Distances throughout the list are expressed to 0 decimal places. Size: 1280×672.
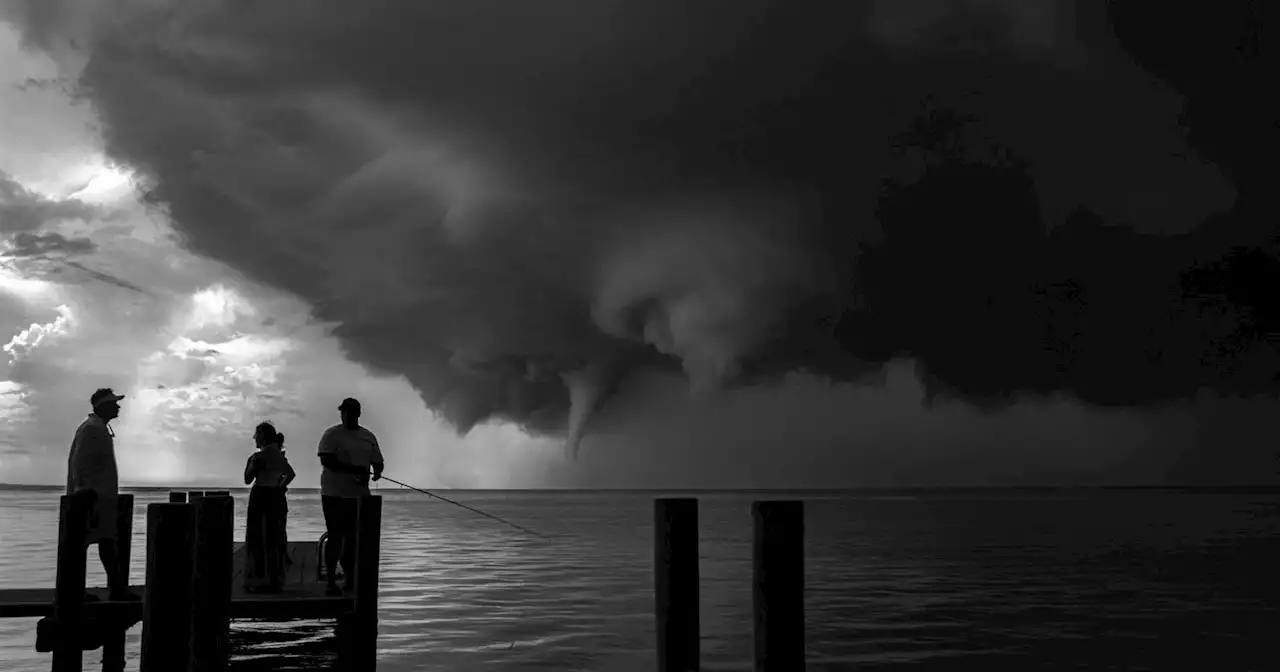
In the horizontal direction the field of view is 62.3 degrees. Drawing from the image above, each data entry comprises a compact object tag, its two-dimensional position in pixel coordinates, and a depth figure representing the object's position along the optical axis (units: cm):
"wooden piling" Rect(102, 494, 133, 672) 1206
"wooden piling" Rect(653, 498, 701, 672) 941
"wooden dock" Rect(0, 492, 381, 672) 834
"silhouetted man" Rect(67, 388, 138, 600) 1095
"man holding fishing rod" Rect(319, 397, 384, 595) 1179
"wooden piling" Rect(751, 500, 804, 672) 762
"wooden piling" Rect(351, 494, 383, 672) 1079
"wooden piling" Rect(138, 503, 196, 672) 830
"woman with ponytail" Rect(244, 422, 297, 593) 1262
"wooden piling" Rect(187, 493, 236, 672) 929
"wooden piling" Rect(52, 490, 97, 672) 1034
